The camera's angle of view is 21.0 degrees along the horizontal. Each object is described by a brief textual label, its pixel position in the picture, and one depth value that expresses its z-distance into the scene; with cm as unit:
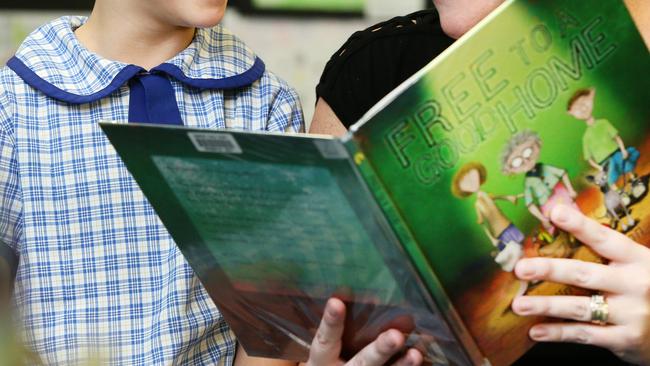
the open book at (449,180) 107
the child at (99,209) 139
